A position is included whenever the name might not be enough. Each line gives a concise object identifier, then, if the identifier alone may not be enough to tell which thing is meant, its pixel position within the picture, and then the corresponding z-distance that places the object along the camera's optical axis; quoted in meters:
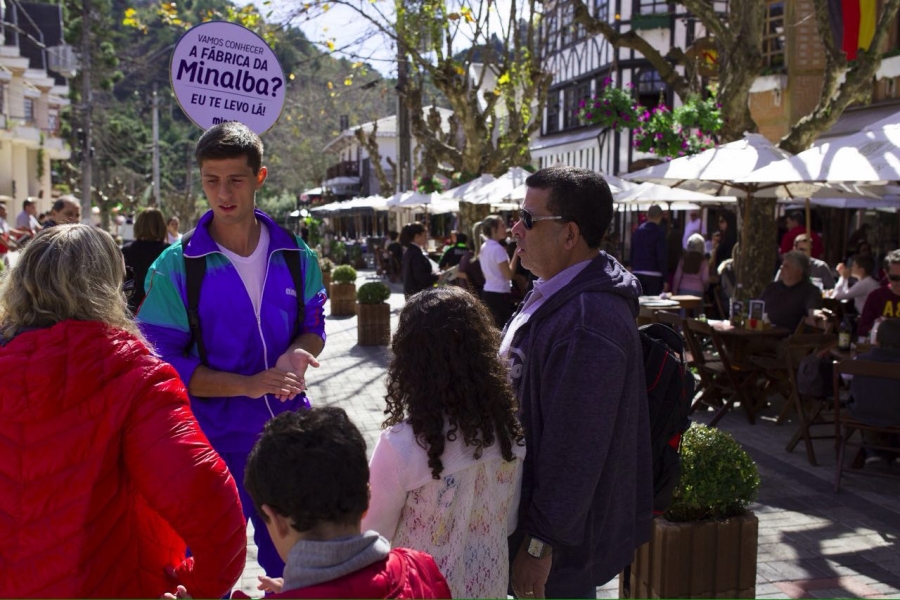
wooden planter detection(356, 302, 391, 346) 13.34
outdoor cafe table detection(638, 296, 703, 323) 9.52
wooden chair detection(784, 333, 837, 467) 6.79
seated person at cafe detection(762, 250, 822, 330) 8.38
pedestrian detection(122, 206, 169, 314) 6.73
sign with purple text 4.16
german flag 10.07
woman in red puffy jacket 1.96
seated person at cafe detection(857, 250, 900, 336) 7.39
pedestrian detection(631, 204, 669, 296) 13.96
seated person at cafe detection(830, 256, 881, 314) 9.70
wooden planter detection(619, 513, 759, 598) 3.56
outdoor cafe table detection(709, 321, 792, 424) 7.96
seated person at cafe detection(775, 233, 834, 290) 11.23
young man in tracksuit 2.94
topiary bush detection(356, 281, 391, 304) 13.16
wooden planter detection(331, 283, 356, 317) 17.55
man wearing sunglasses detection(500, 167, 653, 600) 2.44
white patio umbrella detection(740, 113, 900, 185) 6.98
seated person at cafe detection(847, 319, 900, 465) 5.91
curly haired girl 2.31
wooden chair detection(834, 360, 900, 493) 5.69
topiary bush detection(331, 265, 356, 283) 17.50
